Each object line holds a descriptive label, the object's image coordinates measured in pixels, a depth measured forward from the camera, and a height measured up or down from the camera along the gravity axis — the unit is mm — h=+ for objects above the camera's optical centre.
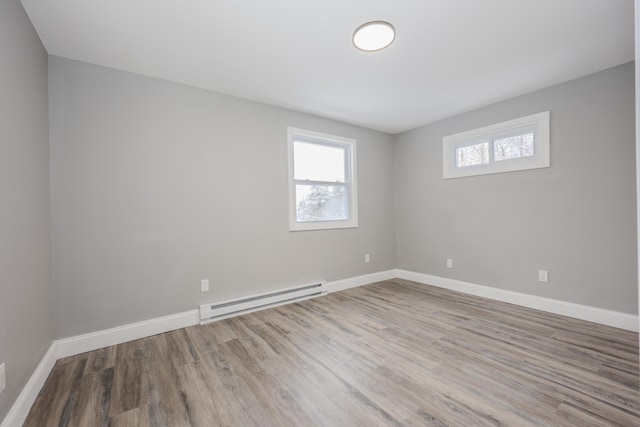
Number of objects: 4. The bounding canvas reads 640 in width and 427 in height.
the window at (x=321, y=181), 3518 +426
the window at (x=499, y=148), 2984 +769
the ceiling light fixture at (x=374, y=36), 1909 +1307
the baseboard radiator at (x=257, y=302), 2770 -1029
